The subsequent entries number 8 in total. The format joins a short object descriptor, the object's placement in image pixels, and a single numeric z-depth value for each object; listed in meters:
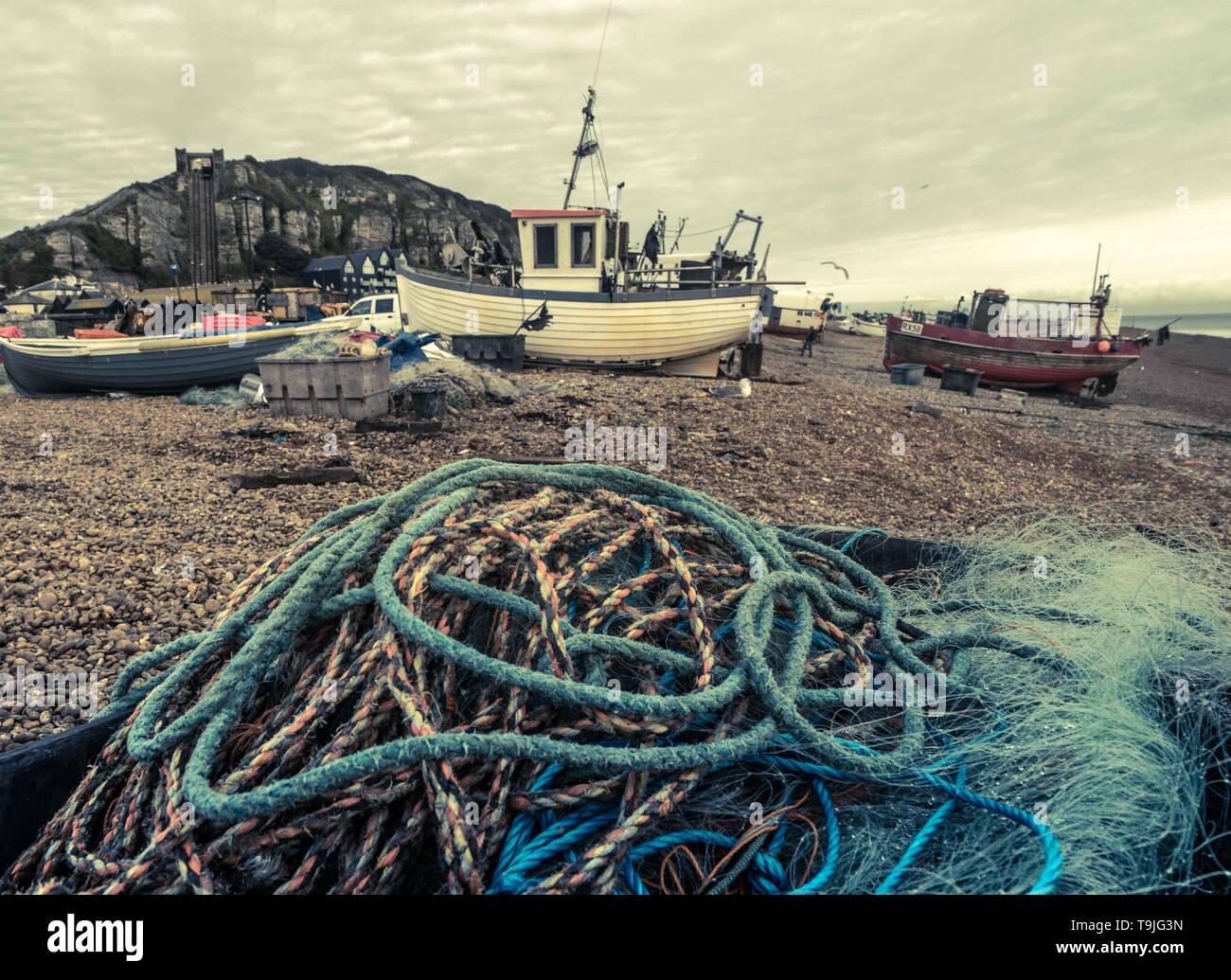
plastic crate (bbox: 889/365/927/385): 19.23
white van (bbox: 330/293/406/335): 18.89
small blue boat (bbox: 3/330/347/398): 11.87
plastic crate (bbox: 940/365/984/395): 18.03
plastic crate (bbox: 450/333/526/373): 14.03
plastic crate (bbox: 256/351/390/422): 9.03
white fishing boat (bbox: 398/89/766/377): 15.66
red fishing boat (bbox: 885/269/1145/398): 21.52
